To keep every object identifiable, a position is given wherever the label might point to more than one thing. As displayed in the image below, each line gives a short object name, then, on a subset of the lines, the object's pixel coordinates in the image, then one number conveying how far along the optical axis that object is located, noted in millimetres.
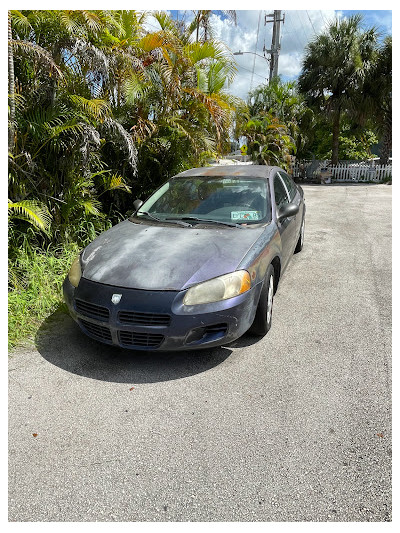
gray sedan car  2971
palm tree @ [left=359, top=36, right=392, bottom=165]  19602
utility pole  19272
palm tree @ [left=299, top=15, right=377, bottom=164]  19578
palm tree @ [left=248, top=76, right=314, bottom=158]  20203
